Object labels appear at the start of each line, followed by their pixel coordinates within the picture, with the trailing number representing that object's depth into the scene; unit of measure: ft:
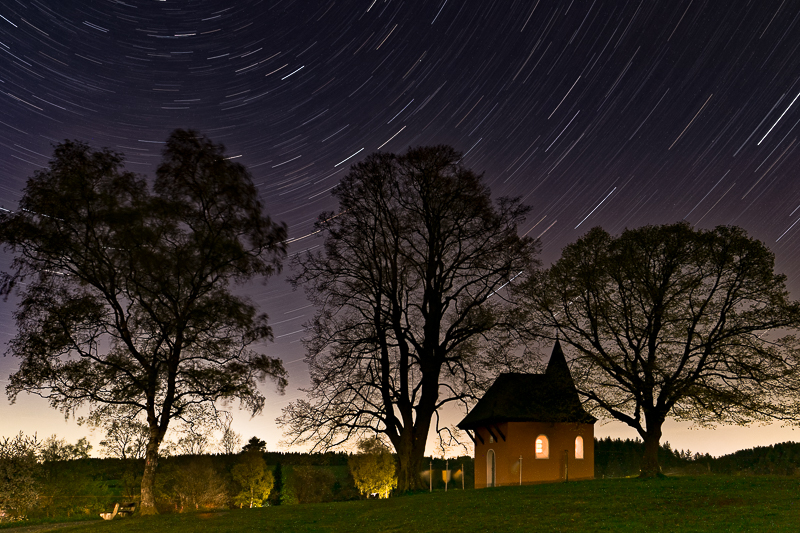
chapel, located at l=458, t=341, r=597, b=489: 106.73
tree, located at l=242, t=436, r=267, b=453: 271.47
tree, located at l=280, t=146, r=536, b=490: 89.30
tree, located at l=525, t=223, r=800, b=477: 86.53
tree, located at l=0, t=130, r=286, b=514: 76.07
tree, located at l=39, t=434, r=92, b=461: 129.57
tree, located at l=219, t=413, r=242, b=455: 202.80
